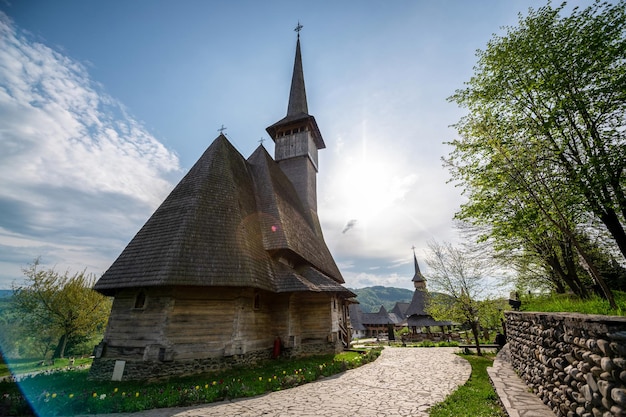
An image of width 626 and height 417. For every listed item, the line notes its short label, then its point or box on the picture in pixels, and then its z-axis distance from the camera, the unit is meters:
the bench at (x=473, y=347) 14.96
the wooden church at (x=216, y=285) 9.03
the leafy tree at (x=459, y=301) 15.16
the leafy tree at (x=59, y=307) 21.33
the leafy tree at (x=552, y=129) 6.98
